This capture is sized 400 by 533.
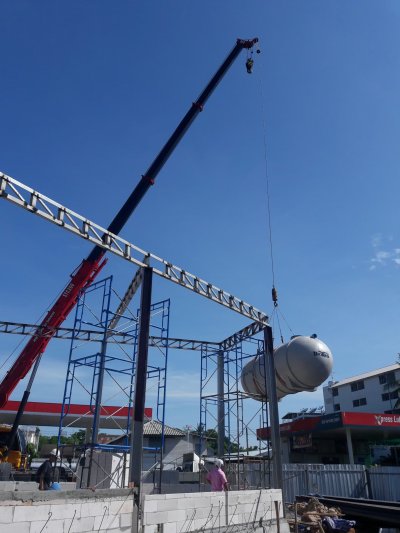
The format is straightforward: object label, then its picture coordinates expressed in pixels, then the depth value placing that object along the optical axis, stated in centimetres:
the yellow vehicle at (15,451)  1895
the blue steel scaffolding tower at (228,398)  1653
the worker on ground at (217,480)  1160
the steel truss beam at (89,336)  1839
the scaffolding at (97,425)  1228
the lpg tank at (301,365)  1522
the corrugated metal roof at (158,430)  3441
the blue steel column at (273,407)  1434
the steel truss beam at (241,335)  1680
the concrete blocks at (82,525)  780
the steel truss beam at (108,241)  959
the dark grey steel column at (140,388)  968
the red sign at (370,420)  2601
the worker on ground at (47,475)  1032
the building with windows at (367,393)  4944
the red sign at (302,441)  2852
